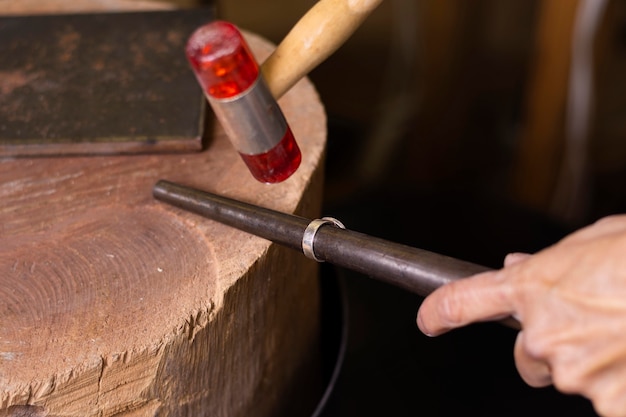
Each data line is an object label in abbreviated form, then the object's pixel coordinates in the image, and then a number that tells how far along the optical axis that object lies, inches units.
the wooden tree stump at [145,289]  24.5
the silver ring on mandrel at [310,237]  25.0
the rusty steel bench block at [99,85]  32.5
